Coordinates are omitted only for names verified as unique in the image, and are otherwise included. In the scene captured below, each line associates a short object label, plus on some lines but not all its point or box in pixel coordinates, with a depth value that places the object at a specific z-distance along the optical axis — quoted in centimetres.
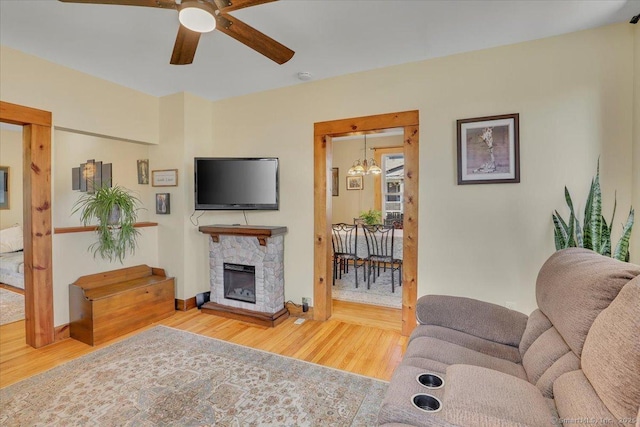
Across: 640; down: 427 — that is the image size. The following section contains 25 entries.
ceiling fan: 154
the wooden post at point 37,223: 279
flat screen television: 359
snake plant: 212
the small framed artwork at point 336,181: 707
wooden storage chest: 290
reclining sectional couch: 90
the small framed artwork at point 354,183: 687
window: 663
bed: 432
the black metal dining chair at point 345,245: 466
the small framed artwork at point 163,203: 382
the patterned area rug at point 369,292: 403
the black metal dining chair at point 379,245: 452
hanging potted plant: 319
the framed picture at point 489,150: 259
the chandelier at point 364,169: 578
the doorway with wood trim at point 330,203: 295
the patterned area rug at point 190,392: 188
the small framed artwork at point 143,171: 401
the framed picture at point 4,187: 524
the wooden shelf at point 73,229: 302
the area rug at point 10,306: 346
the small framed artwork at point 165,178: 376
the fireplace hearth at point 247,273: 343
